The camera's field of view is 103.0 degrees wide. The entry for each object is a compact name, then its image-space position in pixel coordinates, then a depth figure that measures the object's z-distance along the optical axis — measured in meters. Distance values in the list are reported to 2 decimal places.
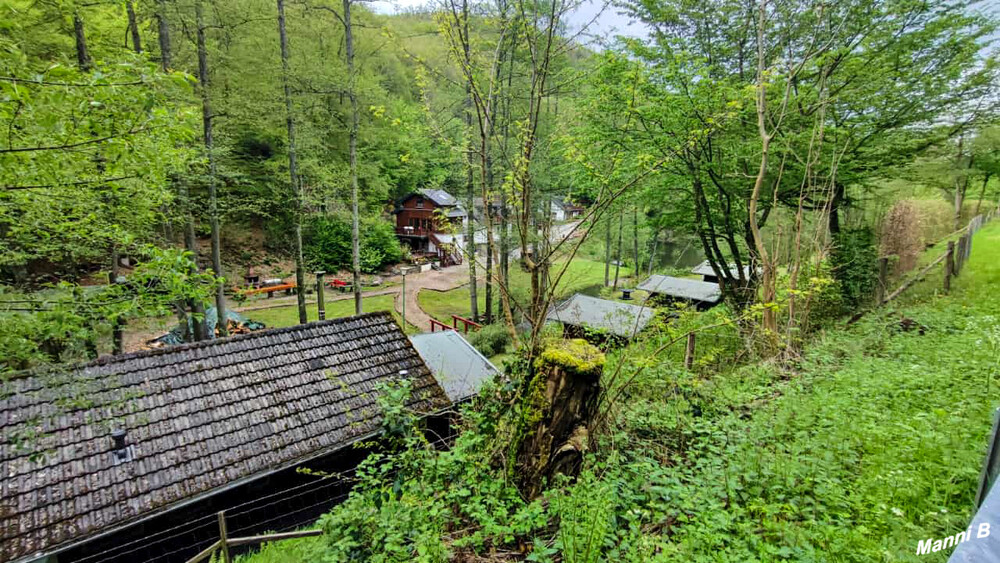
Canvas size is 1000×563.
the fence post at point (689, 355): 6.07
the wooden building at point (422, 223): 27.69
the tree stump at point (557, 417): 2.77
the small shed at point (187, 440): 3.82
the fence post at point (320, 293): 10.88
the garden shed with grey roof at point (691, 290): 17.50
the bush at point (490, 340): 13.04
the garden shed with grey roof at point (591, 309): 13.34
